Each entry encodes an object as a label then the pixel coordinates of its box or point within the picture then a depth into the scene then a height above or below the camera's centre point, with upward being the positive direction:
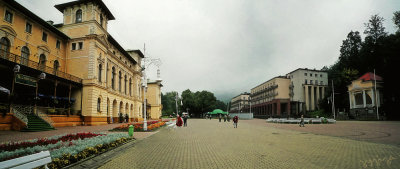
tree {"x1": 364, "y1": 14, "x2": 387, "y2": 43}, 54.22 +17.80
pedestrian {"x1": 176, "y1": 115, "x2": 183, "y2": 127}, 24.09 -2.50
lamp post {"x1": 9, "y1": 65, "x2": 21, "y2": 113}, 18.01 +2.73
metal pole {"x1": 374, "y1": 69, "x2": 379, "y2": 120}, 42.58 -0.03
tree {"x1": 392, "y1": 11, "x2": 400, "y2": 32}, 44.19 +16.82
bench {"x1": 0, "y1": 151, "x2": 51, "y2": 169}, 3.44 -1.10
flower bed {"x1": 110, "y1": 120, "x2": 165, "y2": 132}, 20.04 -2.69
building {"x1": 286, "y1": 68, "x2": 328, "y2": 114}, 70.50 +3.41
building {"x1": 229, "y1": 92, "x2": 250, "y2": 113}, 120.43 -2.05
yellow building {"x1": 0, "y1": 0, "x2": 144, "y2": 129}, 21.45 +5.51
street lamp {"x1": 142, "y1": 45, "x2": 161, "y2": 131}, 19.66 +2.77
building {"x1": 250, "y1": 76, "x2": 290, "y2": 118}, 74.50 +0.93
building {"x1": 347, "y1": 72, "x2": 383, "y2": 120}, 42.92 +0.49
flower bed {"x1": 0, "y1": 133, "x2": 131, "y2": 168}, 6.10 -1.74
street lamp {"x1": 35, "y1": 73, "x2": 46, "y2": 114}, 21.27 +2.56
